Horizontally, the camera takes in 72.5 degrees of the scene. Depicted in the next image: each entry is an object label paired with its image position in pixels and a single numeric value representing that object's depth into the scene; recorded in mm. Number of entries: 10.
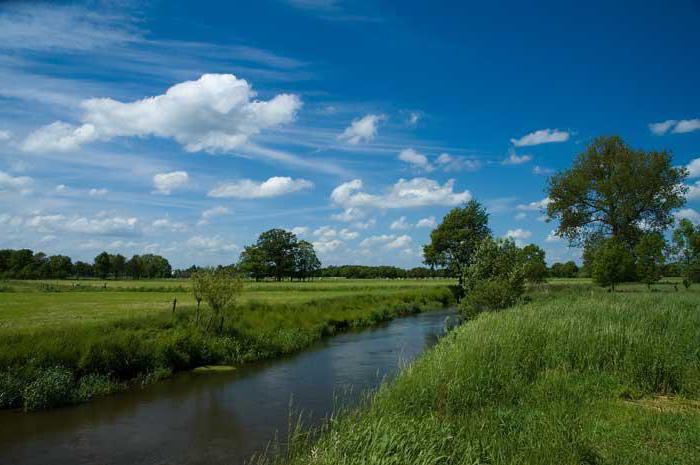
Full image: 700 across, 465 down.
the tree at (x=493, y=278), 29734
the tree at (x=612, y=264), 45969
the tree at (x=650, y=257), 46250
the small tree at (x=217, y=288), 24438
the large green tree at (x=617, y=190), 48906
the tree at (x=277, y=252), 138375
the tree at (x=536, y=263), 58188
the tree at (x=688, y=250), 45500
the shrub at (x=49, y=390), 14633
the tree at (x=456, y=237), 69062
